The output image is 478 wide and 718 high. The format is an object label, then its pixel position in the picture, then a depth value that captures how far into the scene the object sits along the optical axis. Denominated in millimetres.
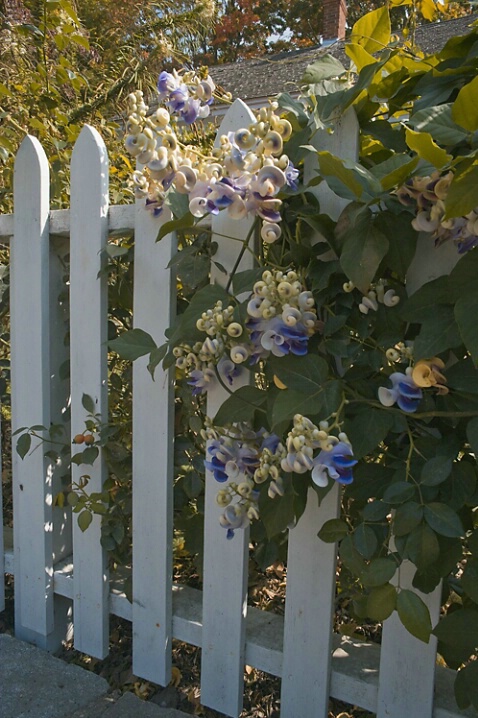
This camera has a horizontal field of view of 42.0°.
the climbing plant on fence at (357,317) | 1075
